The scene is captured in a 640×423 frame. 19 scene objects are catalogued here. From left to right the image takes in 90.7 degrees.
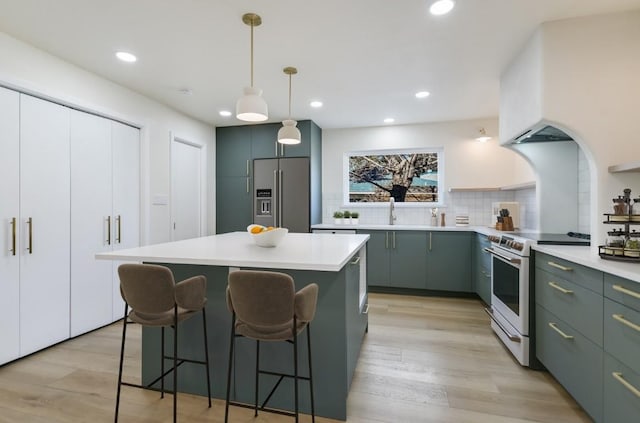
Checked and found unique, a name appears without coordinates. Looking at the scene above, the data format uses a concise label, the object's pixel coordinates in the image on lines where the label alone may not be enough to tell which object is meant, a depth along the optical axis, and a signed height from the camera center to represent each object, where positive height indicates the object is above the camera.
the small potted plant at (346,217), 4.81 -0.09
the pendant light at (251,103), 2.12 +0.73
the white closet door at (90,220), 2.90 -0.09
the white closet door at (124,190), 3.30 +0.22
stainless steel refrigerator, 4.63 +0.27
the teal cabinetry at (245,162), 4.71 +0.76
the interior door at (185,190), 4.14 +0.29
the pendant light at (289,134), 2.81 +0.69
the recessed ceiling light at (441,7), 1.96 +1.29
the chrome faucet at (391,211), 4.75 +0.00
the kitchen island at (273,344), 1.76 -0.71
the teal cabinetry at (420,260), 4.06 -0.64
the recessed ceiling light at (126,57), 2.64 +1.32
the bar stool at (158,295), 1.61 -0.45
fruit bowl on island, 2.15 -0.17
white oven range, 2.35 -0.67
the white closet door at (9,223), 2.36 -0.10
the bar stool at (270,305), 1.44 -0.44
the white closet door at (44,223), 2.51 -0.10
